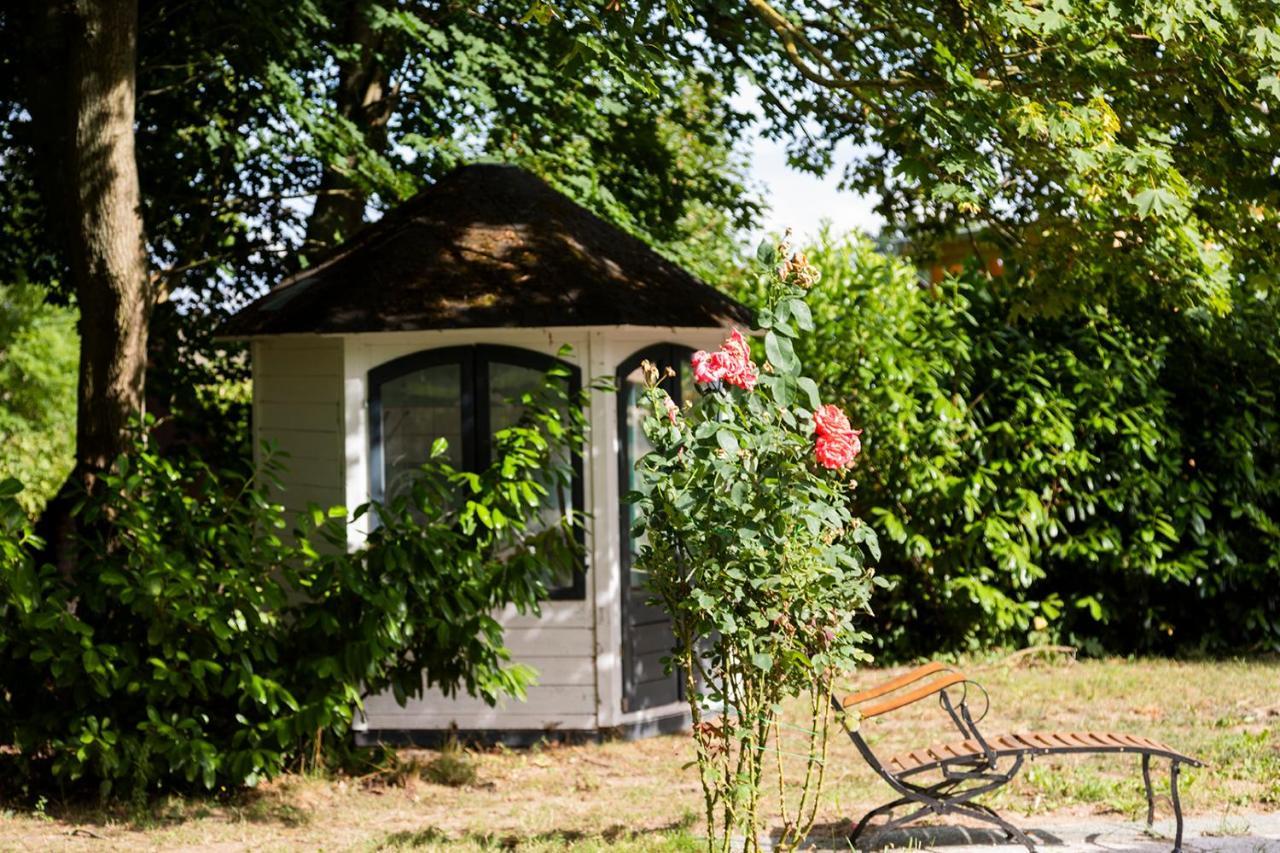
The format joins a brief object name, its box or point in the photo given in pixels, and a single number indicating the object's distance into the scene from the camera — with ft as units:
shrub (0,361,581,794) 24.32
